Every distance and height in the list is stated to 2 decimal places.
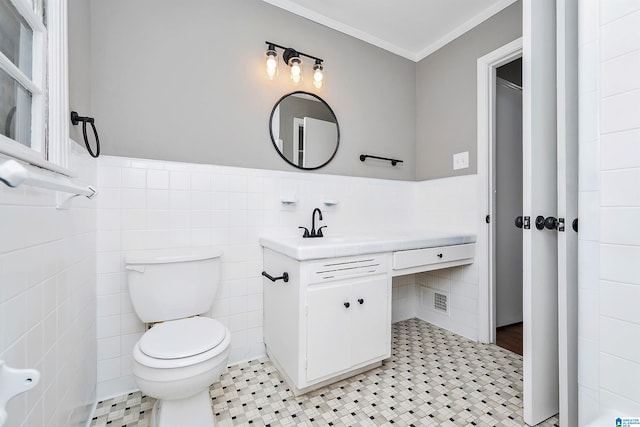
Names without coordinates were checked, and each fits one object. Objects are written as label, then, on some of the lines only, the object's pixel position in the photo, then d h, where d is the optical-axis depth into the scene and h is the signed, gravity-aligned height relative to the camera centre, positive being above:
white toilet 1.07 -0.55
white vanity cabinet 1.42 -0.59
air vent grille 2.34 -0.78
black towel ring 1.17 +0.39
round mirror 1.97 +0.61
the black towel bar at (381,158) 2.34 +0.46
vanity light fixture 1.85 +1.05
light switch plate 2.20 +0.42
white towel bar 0.46 +0.07
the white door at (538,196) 1.25 +0.07
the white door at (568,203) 1.15 +0.03
